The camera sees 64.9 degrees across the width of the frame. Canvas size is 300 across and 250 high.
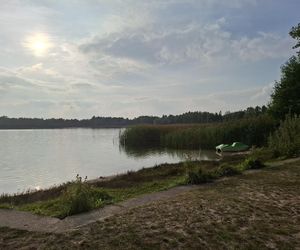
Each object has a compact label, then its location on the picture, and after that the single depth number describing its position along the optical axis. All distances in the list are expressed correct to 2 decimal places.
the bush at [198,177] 5.99
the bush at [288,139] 9.73
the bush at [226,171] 6.70
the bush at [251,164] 7.69
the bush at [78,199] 3.98
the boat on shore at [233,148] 17.65
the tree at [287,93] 17.37
